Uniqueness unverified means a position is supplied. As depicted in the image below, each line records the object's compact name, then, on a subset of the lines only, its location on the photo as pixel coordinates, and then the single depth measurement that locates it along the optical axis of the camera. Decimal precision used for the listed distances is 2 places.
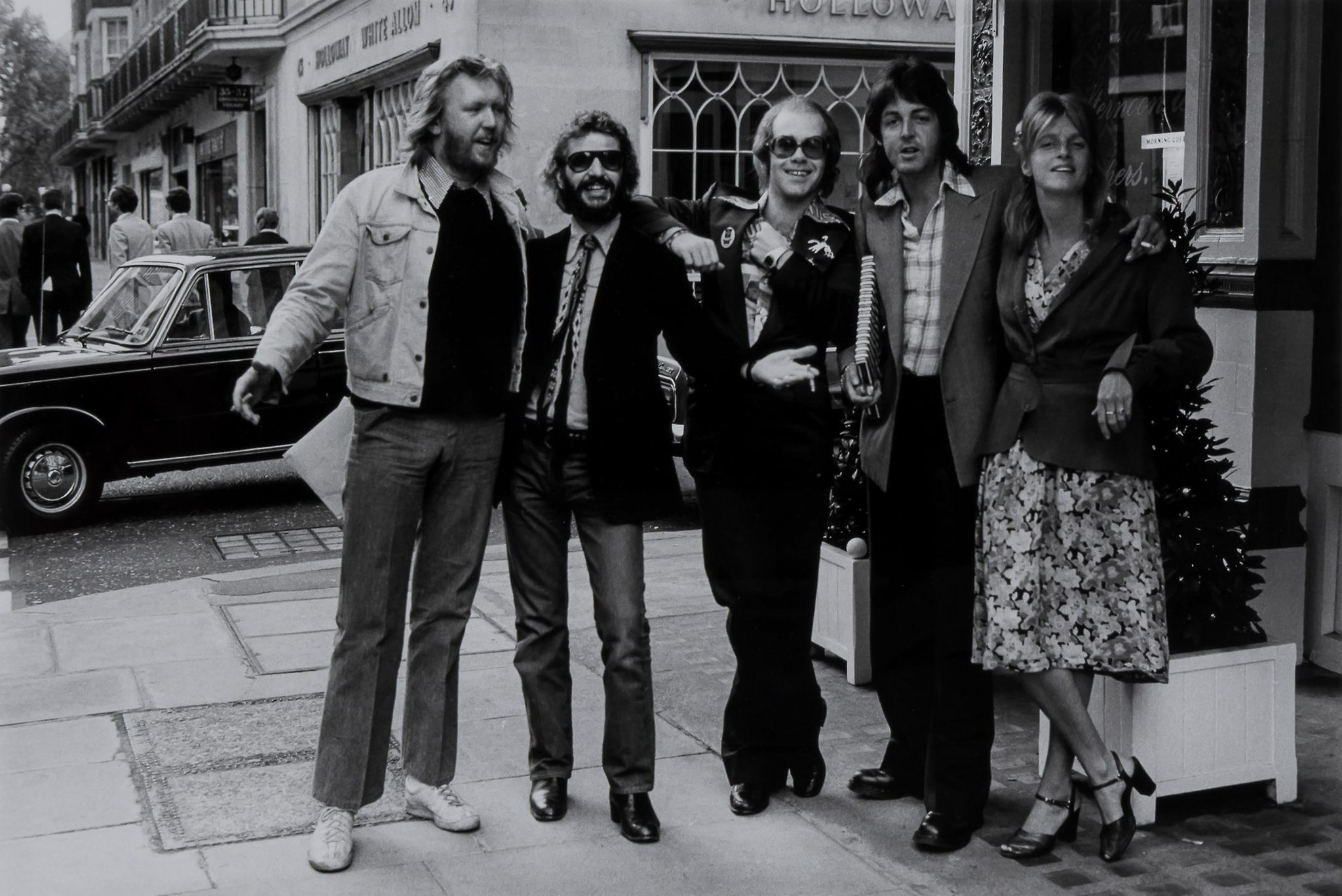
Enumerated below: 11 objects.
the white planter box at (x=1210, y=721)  4.34
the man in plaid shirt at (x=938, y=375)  4.16
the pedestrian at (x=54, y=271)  15.36
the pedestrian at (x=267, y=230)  13.80
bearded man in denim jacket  4.11
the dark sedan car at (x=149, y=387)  9.48
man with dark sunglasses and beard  4.19
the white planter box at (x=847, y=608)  5.66
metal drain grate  8.77
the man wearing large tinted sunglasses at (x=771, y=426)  4.23
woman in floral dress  3.99
